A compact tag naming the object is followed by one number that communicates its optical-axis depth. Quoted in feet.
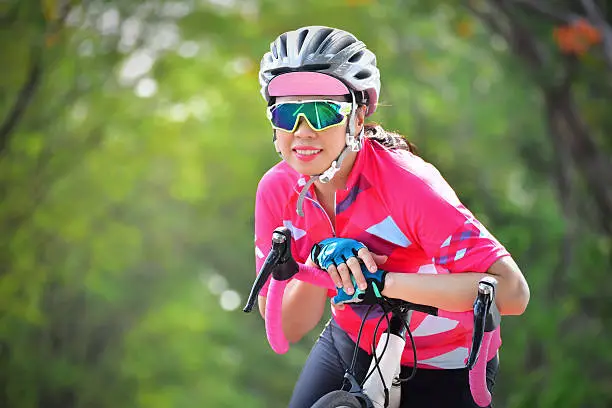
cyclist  22.39
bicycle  21.62
